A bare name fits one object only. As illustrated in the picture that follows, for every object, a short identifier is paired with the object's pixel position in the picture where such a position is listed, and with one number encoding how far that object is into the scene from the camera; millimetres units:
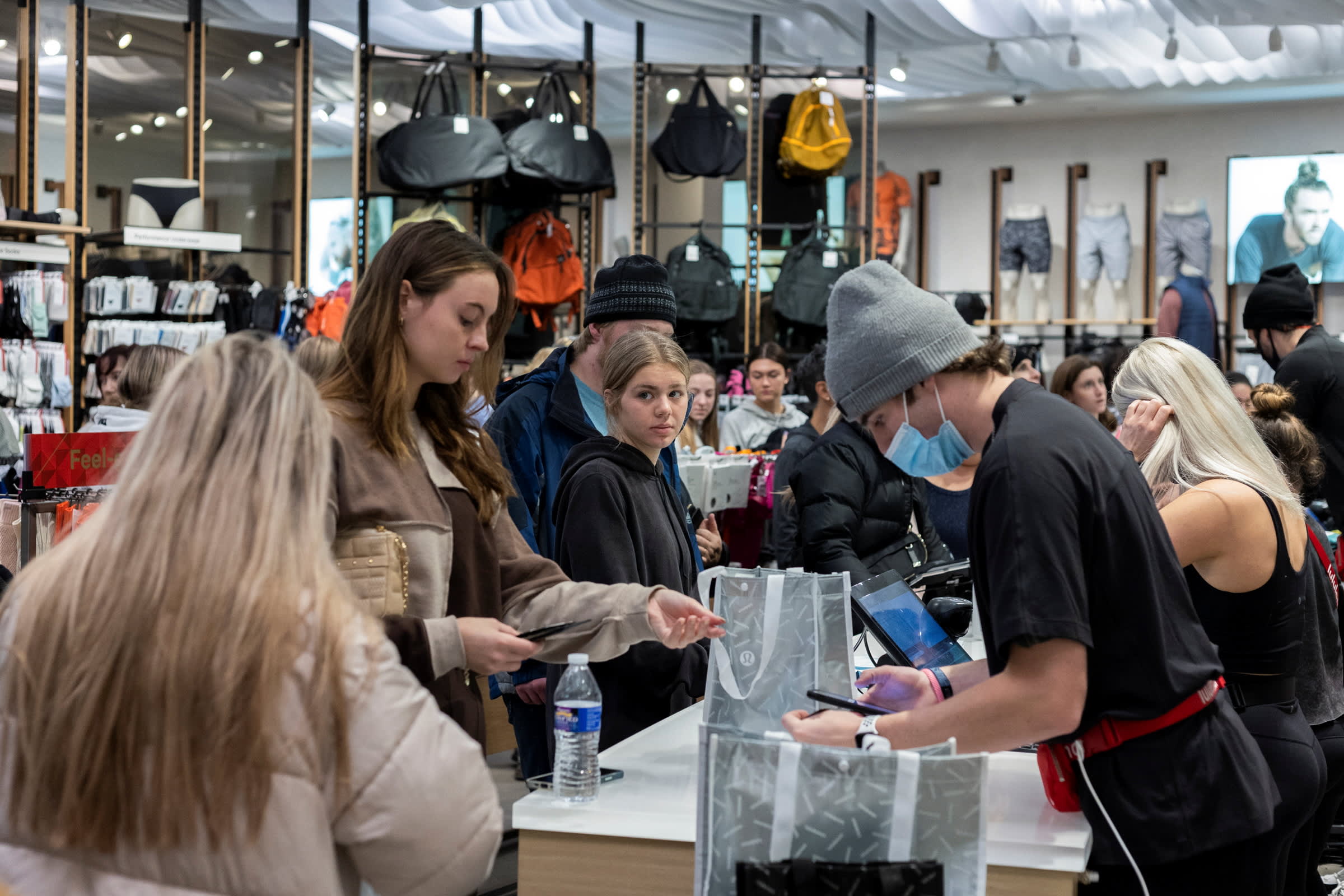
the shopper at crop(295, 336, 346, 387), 3174
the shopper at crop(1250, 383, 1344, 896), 2744
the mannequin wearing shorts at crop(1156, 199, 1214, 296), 11406
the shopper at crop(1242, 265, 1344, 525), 5062
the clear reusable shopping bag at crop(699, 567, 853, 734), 2199
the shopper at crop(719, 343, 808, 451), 7371
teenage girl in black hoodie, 2518
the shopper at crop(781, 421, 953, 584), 3781
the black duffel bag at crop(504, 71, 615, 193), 8422
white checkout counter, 1796
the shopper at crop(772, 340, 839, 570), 4488
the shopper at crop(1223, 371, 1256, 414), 7539
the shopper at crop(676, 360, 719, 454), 6375
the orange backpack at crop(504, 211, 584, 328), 8812
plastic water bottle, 2012
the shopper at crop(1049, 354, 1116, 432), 6211
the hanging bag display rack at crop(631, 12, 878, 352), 9172
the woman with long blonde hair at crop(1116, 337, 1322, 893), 2299
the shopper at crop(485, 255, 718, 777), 3002
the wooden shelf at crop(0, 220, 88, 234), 6441
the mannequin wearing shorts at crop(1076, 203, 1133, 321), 11773
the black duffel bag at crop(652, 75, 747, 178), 9070
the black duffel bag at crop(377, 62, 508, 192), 8266
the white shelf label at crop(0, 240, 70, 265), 6445
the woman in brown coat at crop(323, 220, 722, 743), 1831
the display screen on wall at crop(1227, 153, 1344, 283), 11078
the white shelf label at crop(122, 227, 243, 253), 7254
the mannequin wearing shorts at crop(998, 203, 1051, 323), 12008
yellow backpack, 9211
